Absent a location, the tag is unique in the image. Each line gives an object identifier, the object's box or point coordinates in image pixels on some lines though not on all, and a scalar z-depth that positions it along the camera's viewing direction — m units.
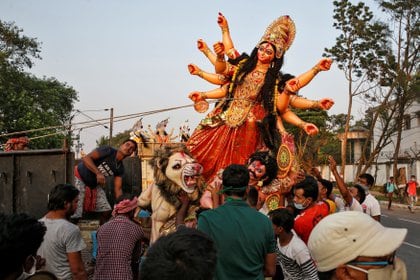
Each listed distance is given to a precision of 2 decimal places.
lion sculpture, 4.93
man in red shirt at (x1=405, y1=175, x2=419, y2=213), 19.28
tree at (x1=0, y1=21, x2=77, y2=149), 18.78
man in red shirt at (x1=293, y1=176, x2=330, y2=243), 4.12
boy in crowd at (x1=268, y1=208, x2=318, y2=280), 3.45
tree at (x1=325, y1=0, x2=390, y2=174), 22.89
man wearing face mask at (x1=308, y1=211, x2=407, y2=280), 2.09
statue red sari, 7.29
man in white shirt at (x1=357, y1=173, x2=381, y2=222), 5.43
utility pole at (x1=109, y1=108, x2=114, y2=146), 6.07
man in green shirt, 2.97
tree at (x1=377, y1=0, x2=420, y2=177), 24.08
